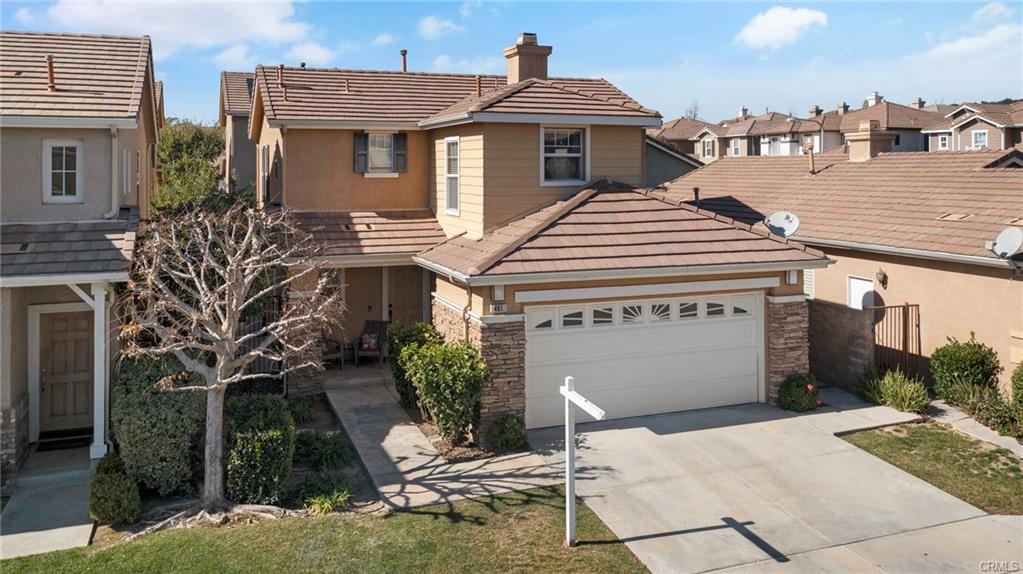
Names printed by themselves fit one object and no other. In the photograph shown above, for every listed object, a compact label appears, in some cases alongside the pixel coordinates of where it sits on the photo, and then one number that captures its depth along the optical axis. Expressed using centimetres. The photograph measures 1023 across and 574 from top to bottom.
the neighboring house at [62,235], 1171
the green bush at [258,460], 1039
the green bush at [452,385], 1225
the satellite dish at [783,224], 1620
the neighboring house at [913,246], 1453
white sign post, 932
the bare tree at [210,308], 1008
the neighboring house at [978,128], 4534
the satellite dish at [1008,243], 1337
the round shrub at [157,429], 1057
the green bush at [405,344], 1440
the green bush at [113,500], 988
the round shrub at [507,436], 1241
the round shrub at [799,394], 1421
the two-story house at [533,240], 1332
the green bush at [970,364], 1431
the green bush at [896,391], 1416
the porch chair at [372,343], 1758
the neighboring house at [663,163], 2695
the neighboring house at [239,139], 2723
